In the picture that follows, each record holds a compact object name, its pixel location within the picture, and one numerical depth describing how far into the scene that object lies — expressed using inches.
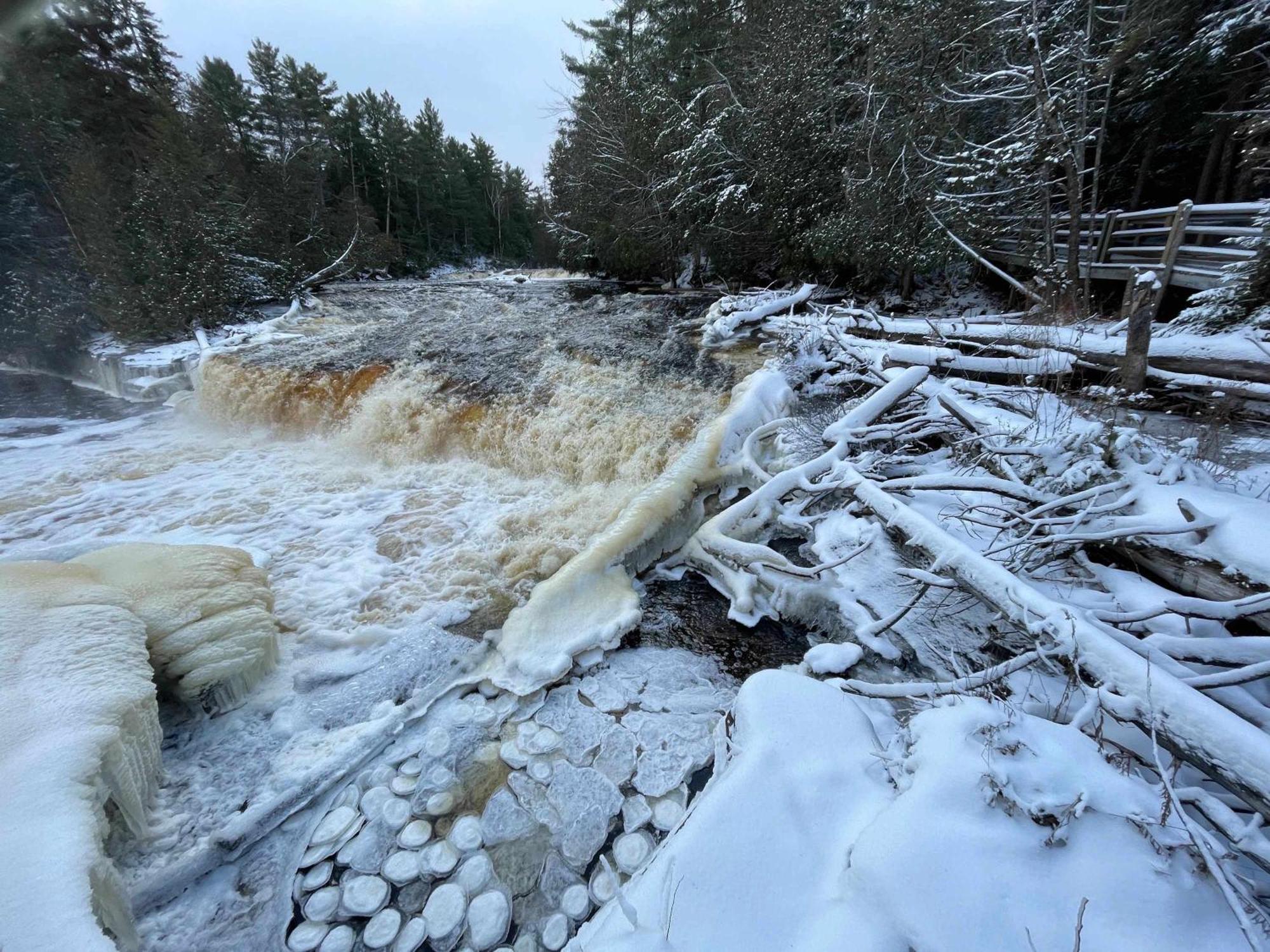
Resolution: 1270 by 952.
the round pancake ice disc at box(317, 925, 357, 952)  72.9
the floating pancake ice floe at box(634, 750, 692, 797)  92.0
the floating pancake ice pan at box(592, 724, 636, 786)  95.0
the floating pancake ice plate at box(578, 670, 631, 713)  110.9
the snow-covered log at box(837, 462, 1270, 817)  53.5
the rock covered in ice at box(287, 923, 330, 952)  73.2
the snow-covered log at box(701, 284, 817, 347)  281.1
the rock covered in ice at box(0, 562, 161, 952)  59.3
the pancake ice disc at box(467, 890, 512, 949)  73.0
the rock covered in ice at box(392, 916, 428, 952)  72.4
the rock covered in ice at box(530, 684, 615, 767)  100.5
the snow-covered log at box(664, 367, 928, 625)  137.3
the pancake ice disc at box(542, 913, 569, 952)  72.3
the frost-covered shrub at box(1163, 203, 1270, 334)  146.7
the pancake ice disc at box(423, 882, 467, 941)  74.3
